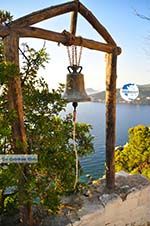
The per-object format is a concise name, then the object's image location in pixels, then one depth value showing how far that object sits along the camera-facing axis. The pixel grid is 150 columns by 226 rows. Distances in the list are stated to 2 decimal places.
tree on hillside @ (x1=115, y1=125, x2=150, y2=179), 10.96
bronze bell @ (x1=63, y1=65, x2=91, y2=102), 3.06
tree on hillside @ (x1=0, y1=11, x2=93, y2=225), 2.86
